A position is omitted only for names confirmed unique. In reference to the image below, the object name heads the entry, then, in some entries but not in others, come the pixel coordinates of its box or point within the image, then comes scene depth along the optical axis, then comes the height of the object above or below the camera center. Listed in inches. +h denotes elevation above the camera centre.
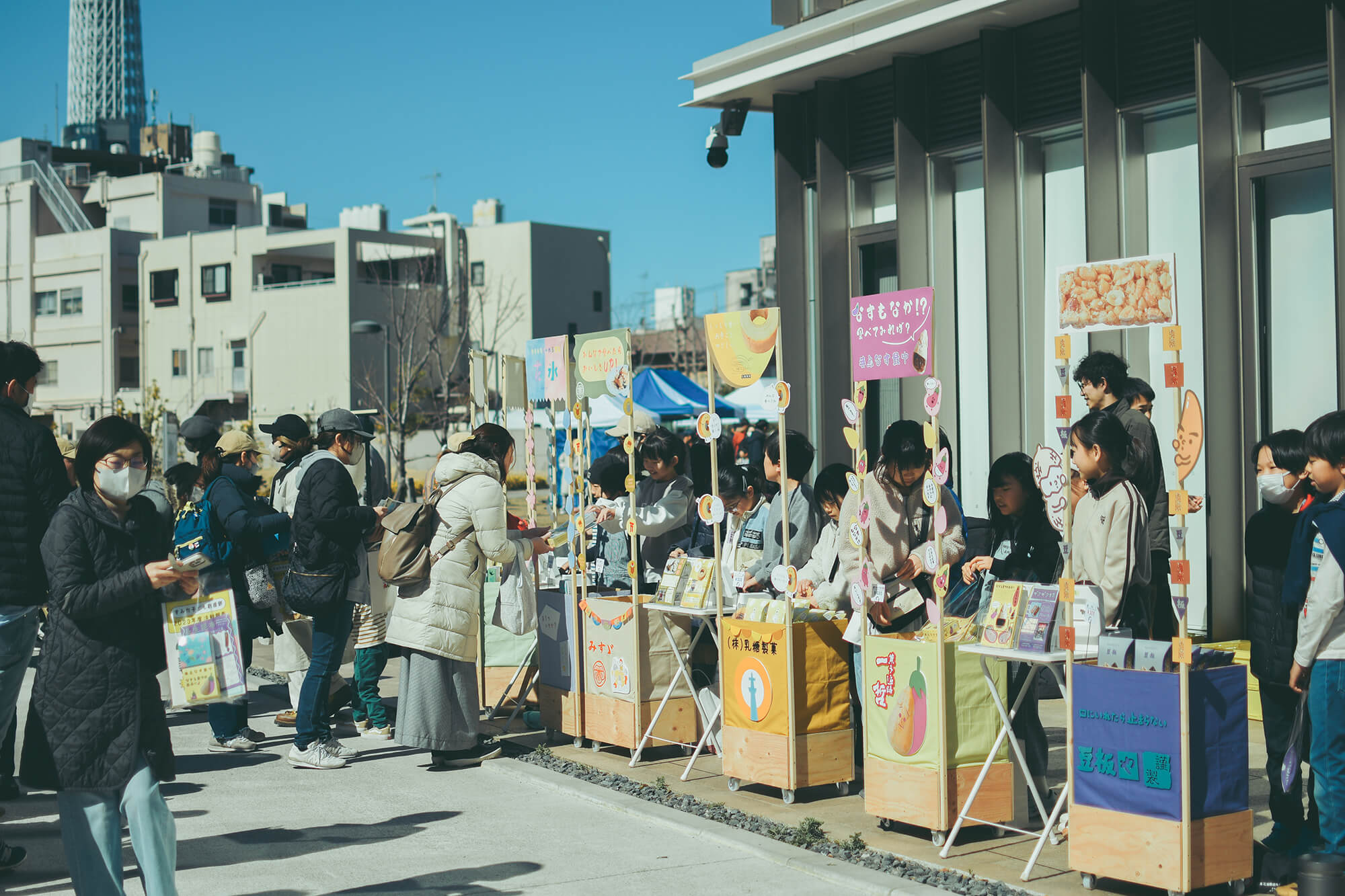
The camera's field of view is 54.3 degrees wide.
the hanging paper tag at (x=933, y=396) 227.3 +9.4
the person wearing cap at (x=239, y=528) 327.6 -16.2
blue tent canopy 802.2 +37.7
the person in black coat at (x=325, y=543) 309.4 -19.3
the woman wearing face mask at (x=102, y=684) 174.9 -29.5
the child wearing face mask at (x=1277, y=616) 210.7 -28.0
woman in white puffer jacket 304.3 -37.2
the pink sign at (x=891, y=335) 234.4 +21.2
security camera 527.2 +122.9
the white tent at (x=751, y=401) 864.3 +34.6
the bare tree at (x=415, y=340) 1683.1 +173.0
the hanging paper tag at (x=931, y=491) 229.9 -7.4
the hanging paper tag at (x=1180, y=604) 192.4 -23.6
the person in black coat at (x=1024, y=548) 244.4 -18.9
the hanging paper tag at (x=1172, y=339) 200.1 +16.3
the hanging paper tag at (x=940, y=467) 230.7 -3.1
